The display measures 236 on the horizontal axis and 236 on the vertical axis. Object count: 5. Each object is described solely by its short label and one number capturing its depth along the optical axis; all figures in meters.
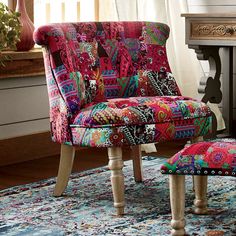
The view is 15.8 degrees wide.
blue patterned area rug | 3.32
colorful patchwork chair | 3.53
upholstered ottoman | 3.01
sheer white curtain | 5.51
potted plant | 3.57
